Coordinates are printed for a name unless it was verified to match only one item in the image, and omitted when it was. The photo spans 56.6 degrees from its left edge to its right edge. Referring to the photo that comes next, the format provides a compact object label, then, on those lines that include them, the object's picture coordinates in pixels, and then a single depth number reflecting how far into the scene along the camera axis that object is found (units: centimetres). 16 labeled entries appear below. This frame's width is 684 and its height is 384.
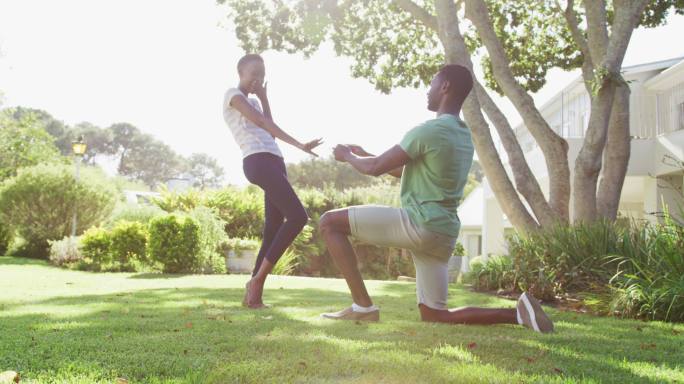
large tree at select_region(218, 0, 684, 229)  945
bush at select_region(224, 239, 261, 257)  1317
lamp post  1850
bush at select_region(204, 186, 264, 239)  1628
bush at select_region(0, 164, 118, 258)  1864
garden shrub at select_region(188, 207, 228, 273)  1215
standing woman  488
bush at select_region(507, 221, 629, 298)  701
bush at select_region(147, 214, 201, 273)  1177
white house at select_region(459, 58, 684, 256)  1633
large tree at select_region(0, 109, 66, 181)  3526
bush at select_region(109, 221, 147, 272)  1308
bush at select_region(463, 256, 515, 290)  847
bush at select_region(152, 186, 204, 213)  1647
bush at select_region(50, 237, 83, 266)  1444
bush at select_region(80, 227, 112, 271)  1317
